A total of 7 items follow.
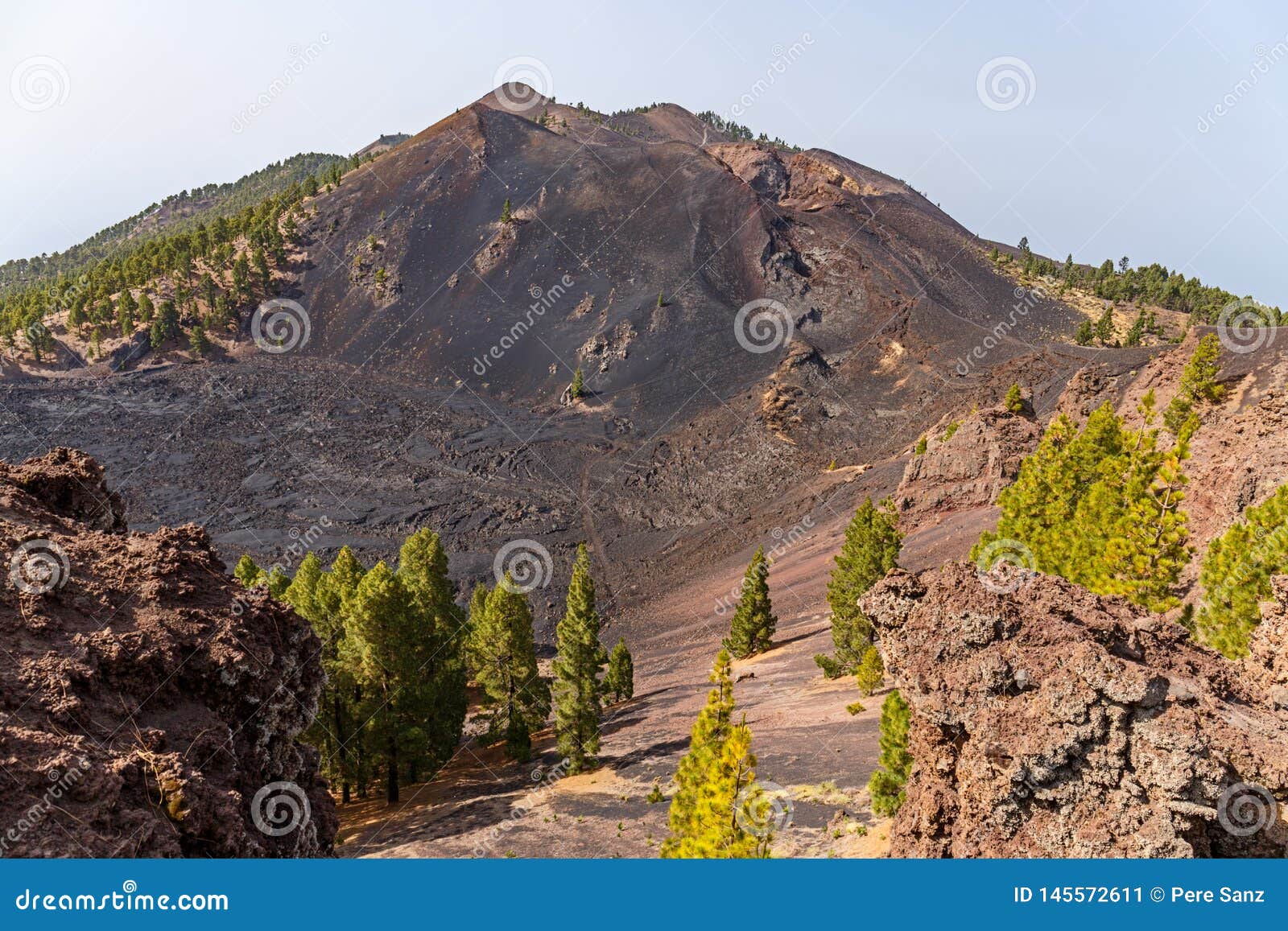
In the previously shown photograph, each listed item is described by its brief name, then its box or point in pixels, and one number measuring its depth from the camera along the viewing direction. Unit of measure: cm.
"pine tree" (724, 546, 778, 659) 4485
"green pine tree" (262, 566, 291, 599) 3856
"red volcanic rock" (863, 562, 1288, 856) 1002
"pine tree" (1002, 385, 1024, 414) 6012
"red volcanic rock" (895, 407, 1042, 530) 5559
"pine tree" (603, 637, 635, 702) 4091
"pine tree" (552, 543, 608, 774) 3100
